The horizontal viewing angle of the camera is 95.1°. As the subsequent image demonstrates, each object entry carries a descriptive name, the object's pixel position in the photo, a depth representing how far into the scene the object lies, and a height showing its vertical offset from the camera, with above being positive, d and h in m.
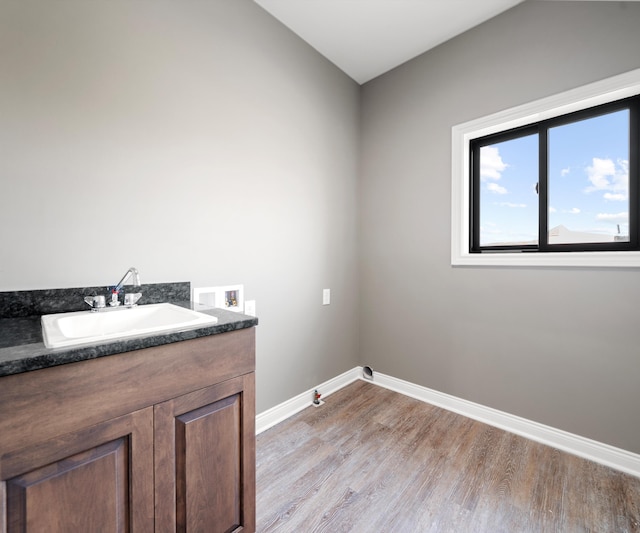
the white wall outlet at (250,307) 1.81 -0.27
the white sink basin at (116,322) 0.78 -0.19
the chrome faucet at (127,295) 1.24 -0.12
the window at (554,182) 1.59 +0.51
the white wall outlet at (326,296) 2.34 -0.26
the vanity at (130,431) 0.65 -0.44
